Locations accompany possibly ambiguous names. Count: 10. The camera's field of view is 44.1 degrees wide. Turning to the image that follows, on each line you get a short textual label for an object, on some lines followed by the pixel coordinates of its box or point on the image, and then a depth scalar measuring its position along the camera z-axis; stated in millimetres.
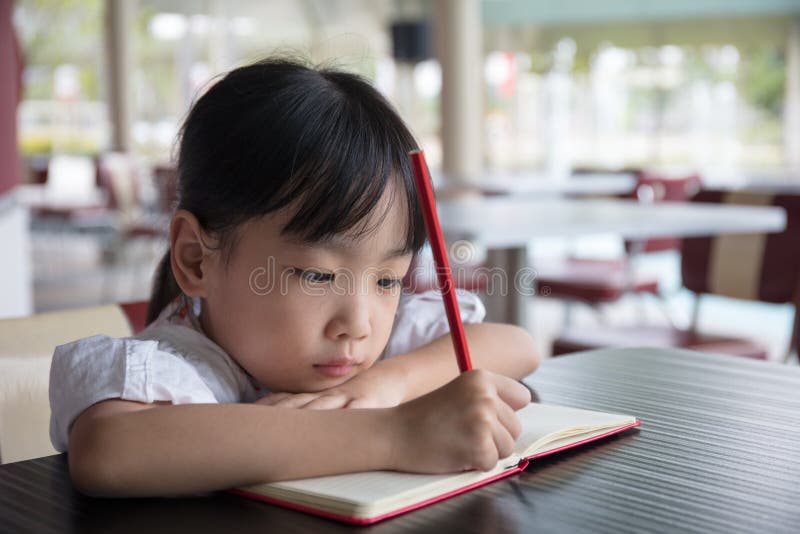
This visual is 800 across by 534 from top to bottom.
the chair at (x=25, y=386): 983
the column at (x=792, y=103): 8836
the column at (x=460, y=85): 4949
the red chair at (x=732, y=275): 2402
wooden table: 574
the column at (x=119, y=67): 8422
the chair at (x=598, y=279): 3309
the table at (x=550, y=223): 2350
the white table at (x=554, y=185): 4824
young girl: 643
